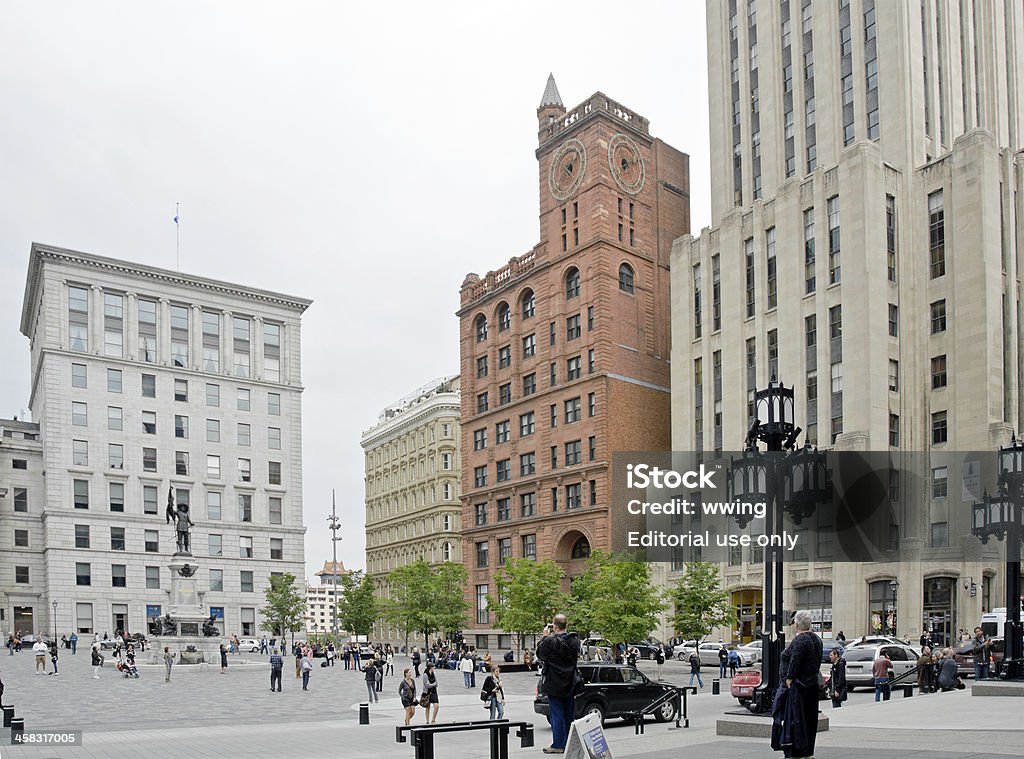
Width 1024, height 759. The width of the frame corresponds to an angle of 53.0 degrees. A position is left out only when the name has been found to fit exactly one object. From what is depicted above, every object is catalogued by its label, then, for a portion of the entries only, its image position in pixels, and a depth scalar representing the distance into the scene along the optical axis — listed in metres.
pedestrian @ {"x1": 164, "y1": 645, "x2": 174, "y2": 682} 45.56
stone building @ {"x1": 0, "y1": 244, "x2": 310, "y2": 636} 93.50
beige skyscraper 56.78
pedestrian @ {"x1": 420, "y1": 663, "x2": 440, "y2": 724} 25.42
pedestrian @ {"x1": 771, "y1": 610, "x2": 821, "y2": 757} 12.10
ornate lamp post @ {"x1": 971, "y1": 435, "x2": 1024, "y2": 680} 25.81
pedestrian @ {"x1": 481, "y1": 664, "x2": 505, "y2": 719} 26.39
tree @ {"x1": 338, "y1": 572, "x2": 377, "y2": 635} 110.81
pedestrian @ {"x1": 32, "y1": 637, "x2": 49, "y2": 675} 53.81
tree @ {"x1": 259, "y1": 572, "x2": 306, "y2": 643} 93.56
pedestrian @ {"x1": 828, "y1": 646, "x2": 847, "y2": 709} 27.28
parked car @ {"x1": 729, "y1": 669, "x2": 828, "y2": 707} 28.75
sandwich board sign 10.18
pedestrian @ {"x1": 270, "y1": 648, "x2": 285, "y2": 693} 41.28
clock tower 76.25
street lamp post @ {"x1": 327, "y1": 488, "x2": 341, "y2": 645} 92.31
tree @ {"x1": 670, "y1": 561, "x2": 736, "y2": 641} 53.00
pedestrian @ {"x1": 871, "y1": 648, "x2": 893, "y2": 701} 29.28
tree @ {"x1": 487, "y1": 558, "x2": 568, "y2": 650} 62.19
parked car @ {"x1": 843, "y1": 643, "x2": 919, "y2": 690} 34.28
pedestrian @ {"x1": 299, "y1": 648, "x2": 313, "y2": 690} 42.97
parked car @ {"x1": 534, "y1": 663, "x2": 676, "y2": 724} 24.77
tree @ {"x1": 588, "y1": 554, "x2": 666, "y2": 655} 52.47
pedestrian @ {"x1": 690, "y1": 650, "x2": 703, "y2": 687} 38.59
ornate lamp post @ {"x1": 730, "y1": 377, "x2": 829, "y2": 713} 17.89
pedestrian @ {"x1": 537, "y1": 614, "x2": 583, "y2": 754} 14.45
